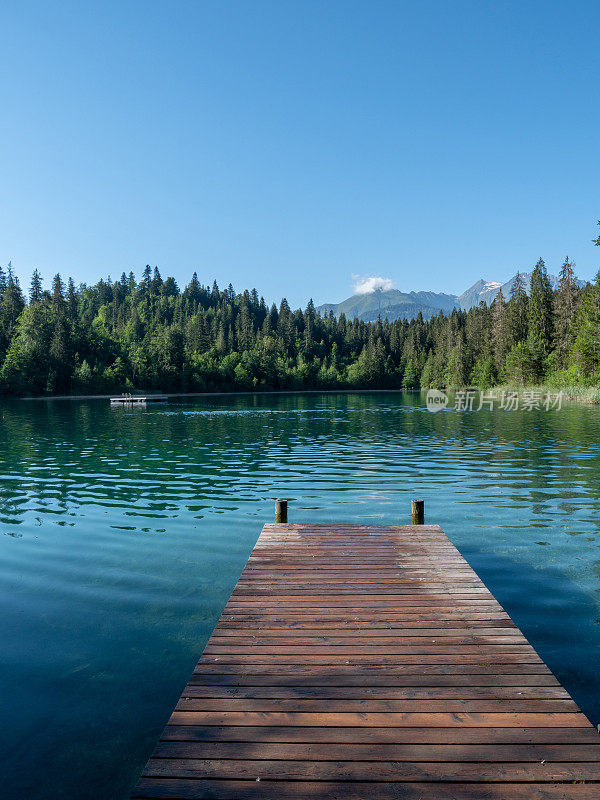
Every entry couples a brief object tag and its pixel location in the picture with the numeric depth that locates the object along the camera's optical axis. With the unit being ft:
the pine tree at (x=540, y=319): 294.87
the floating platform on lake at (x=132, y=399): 291.99
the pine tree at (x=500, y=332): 341.62
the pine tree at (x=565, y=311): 287.28
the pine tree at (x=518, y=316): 336.70
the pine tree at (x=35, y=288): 449.48
